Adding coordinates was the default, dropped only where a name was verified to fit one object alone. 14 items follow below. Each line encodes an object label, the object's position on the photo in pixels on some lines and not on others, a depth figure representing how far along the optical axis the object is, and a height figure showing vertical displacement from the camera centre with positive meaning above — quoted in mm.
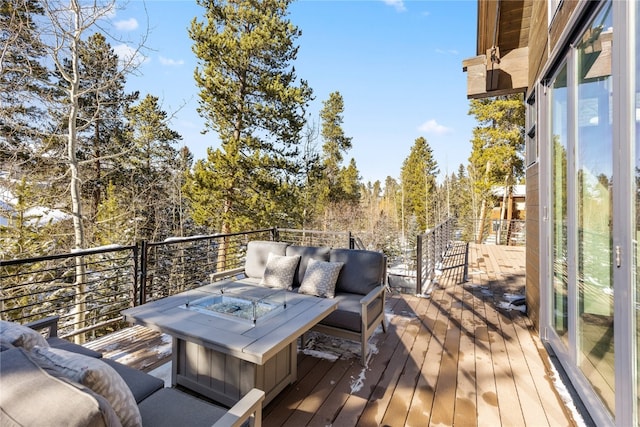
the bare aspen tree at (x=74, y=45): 5195 +2985
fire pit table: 1822 -731
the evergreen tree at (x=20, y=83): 5109 +2412
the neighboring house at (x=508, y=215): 10369 +12
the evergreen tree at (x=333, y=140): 17844 +4447
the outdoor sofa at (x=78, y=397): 755 -495
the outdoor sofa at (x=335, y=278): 2744 -673
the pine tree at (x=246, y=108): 8680 +3237
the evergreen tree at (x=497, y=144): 12336 +2982
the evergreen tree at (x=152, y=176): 10328 +1443
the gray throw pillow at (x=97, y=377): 938 -506
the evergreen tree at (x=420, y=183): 20078 +2120
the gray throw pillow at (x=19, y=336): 1230 -505
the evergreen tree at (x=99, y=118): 6070 +2708
